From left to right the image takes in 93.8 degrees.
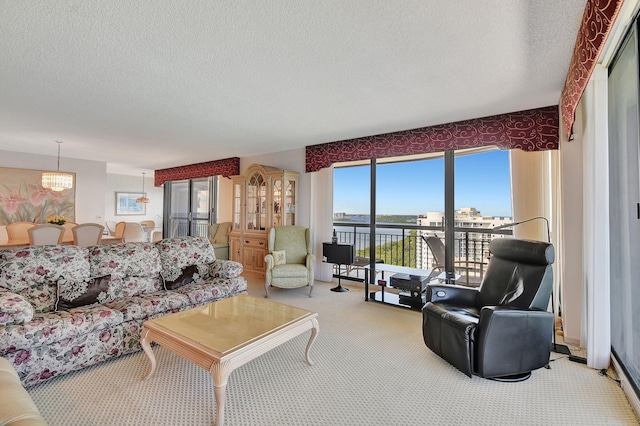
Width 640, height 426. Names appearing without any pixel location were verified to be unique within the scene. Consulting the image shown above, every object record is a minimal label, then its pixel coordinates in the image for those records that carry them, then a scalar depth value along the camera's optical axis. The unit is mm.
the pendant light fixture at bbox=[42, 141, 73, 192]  4988
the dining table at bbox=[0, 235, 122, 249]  4266
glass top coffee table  1768
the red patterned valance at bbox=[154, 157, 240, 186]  6410
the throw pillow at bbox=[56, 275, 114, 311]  2488
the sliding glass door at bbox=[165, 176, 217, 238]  7524
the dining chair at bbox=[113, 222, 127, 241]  5332
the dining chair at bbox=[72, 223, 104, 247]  4414
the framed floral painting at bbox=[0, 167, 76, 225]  5637
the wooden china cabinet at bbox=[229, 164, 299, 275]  5273
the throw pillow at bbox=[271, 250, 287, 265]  4559
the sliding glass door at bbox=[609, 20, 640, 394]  1916
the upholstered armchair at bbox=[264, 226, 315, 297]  4266
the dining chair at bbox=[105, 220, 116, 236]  8082
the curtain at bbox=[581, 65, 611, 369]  2232
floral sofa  2043
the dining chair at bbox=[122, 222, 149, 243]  5293
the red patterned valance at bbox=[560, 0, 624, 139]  1303
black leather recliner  2178
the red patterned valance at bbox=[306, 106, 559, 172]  3225
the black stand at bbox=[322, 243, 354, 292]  4504
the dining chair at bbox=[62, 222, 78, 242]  4833
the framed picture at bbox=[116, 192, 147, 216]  8984
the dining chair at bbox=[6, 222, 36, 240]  4820
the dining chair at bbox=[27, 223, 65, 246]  4105
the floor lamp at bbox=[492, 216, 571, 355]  2612
